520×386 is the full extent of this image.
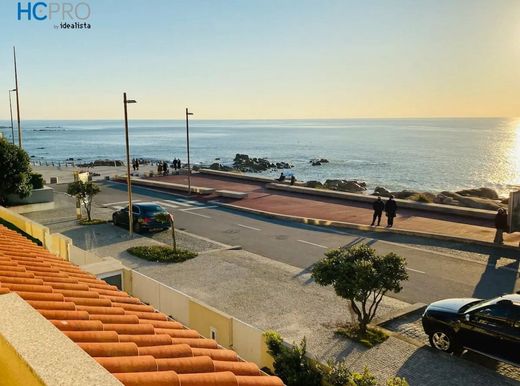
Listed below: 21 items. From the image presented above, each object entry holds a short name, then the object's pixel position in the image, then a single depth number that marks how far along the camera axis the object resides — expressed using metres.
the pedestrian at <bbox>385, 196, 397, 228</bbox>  21.45
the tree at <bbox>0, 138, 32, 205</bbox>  22.73
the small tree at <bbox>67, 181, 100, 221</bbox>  23.05
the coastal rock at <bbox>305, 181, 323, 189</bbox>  38.56
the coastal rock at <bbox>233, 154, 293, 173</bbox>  77.00
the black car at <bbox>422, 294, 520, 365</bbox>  9.00
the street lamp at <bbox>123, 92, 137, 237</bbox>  19.60
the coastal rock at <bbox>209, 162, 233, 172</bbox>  62.66
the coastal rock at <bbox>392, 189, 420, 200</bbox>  34.36
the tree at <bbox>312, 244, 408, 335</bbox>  9.97
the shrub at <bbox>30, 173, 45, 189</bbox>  27.09
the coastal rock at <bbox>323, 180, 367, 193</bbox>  47.58
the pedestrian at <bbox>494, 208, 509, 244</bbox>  17.80
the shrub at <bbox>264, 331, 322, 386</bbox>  7.21
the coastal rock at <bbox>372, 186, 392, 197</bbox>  39.64
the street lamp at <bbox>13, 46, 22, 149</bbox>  32.28
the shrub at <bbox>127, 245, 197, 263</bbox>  16.69
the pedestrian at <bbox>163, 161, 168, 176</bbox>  42.26
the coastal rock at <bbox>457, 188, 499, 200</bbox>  43.31
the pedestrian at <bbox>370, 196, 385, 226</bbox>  21.61
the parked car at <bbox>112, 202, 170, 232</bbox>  21.22
